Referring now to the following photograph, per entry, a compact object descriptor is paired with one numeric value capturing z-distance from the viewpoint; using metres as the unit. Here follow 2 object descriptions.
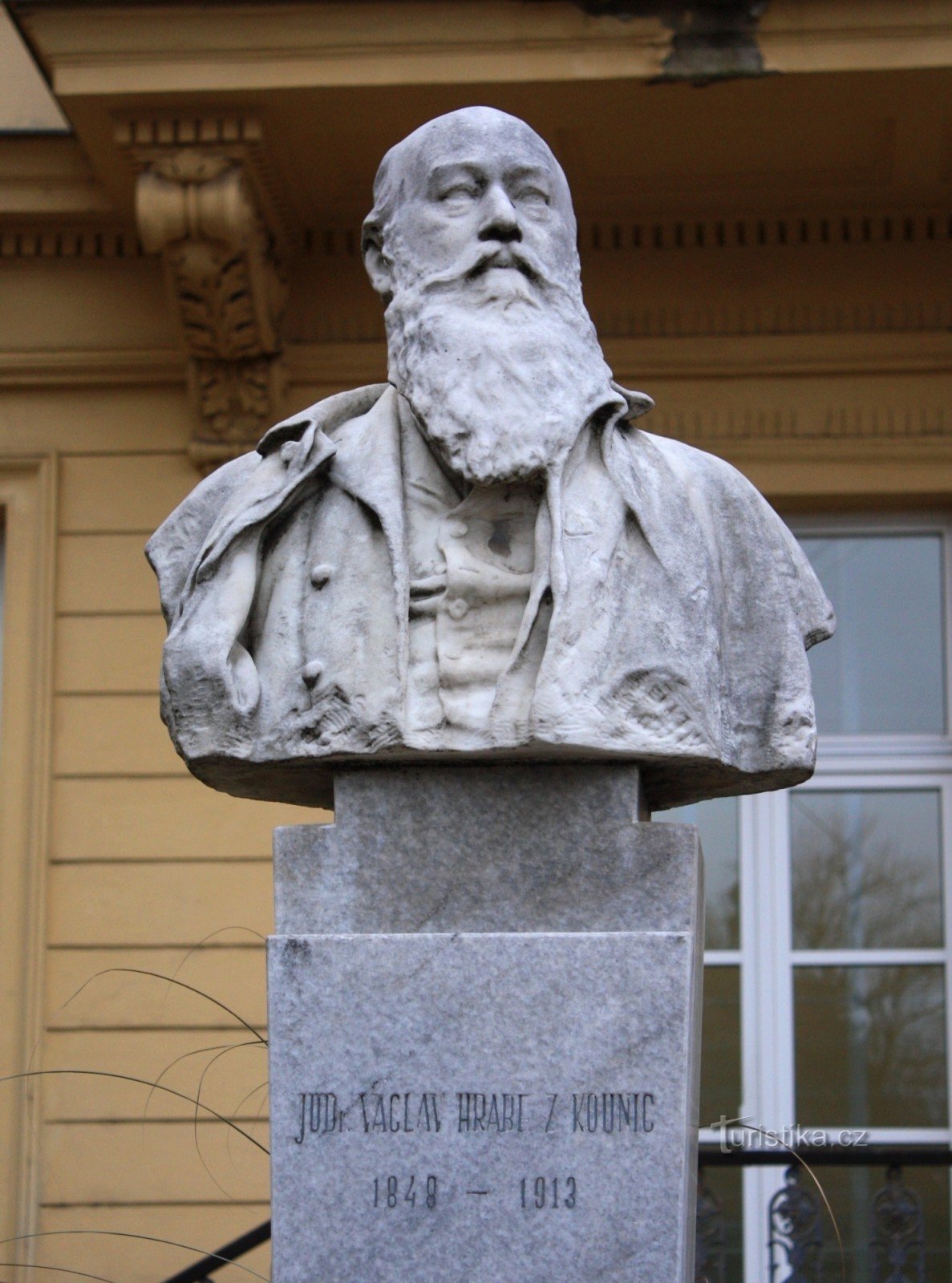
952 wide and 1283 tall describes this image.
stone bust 3.43
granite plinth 3.36
